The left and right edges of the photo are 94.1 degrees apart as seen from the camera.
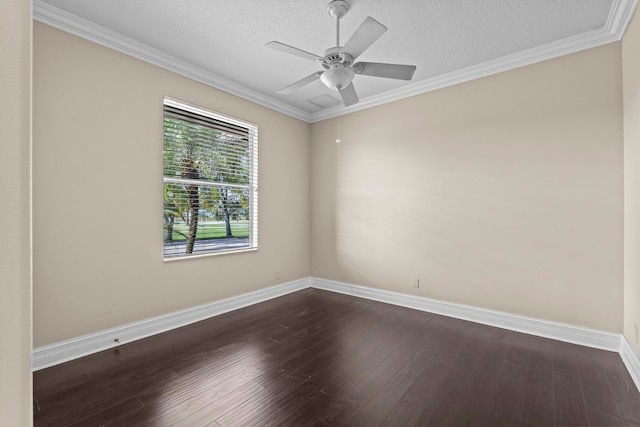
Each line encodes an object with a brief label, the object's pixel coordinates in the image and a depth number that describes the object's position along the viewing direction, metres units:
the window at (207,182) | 3.23
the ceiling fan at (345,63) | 2.04
